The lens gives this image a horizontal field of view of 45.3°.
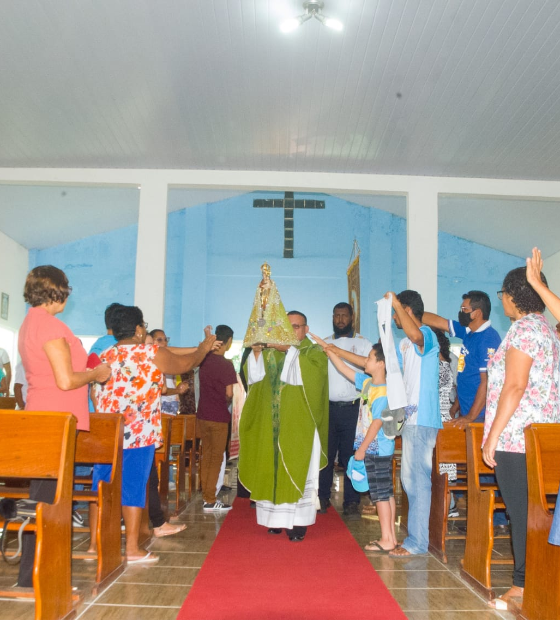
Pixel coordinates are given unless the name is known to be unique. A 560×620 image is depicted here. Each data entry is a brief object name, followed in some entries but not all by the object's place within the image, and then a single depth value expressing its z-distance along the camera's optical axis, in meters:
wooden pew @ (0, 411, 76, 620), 2.91
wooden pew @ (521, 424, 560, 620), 2.84
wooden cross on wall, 14.19
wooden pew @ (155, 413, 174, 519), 5.25
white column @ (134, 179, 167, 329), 8.34
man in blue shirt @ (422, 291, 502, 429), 4.74
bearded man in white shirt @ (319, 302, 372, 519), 5.84
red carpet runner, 3.12
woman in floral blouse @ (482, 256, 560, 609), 3.18
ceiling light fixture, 5.50
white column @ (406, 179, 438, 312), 8.45
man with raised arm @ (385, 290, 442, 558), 4.33
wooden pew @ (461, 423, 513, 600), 3.52
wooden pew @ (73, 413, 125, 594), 3.58
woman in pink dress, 3.19
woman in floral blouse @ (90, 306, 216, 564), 4.08
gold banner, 9.79
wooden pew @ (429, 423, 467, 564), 4.40
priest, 4.81
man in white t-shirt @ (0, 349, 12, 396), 8.80
